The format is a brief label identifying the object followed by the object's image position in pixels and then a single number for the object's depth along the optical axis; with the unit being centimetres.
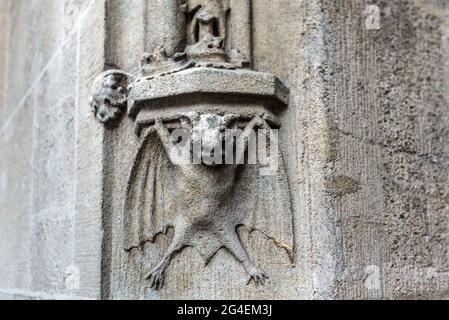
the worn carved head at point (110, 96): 174
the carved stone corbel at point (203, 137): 159
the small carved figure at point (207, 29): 166
